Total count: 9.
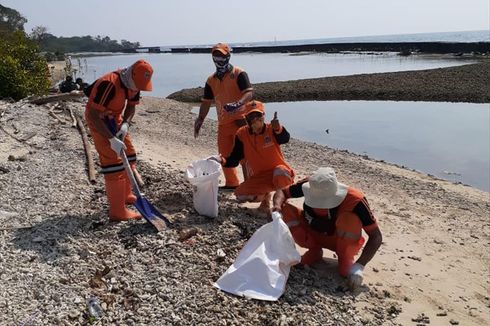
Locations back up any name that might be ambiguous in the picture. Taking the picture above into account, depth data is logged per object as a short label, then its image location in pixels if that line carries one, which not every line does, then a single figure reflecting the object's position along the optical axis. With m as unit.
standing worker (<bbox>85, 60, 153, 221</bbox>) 4.07
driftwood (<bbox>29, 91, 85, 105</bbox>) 11.50
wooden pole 5.88
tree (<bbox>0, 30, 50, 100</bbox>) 12.64
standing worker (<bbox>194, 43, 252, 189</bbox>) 5.21
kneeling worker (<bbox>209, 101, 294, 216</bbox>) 4.65
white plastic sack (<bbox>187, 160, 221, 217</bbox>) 4.46
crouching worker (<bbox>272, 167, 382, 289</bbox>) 3.63
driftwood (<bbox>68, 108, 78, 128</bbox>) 9.13
